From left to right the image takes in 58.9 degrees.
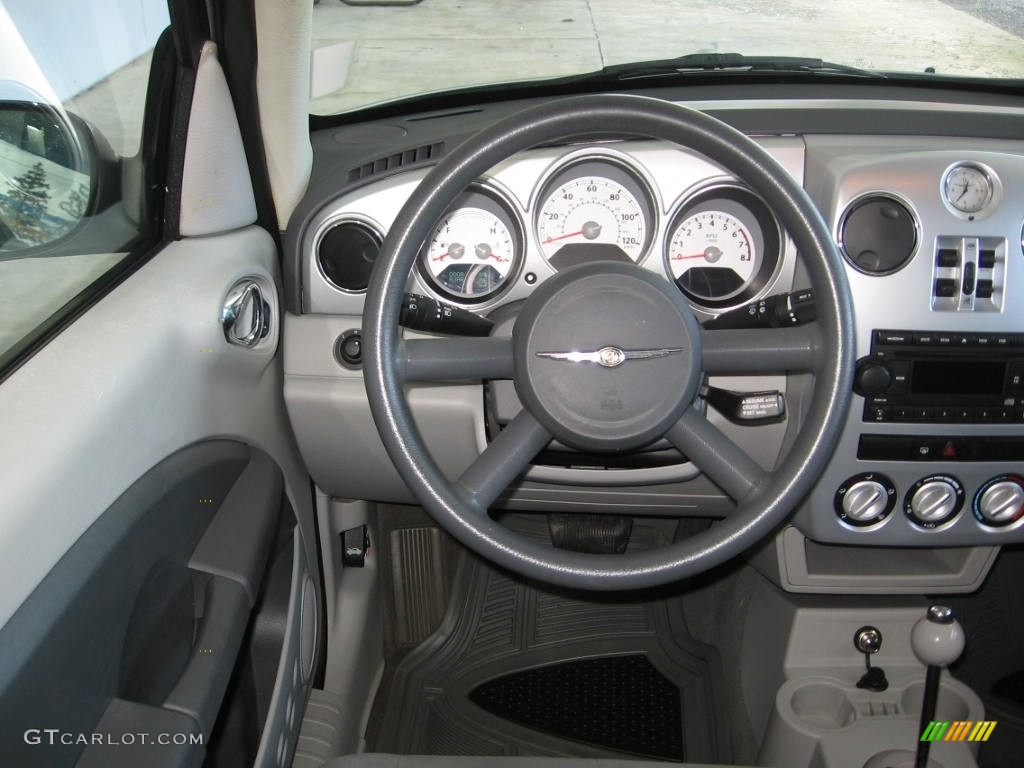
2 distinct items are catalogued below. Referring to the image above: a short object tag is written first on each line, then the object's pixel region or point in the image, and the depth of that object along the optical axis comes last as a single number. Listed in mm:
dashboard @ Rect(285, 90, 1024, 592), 1568
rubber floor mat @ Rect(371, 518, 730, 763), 2059
